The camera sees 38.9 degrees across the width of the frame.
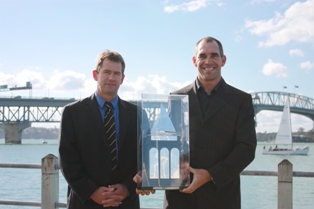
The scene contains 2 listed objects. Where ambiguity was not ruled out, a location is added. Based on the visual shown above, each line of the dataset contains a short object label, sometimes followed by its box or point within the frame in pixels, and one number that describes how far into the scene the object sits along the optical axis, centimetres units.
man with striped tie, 298
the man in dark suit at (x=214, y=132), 286
